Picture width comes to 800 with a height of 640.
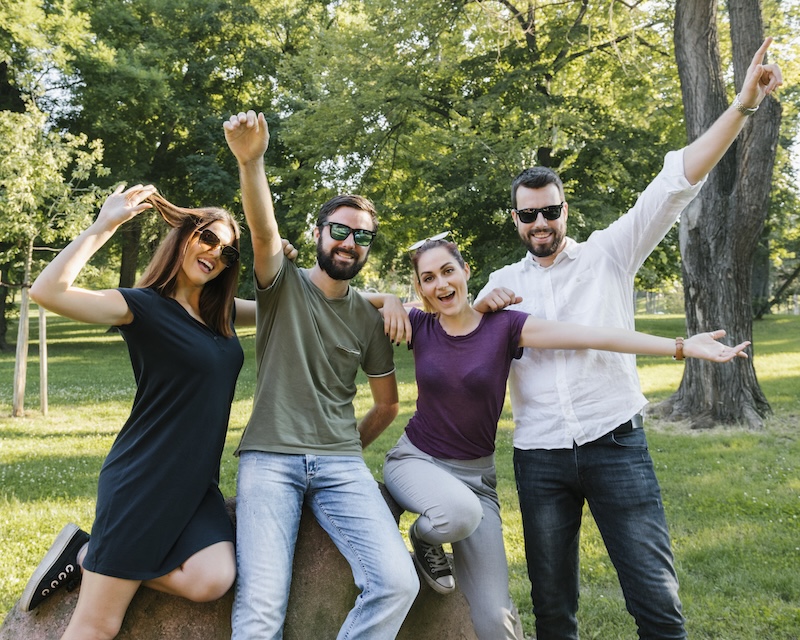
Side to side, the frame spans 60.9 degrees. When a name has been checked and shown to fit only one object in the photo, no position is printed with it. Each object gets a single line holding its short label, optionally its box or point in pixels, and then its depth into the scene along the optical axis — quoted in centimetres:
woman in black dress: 292
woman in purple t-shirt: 337
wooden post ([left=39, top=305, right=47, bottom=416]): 1112
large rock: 313
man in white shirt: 336
